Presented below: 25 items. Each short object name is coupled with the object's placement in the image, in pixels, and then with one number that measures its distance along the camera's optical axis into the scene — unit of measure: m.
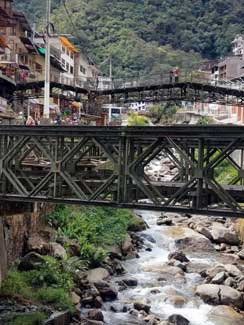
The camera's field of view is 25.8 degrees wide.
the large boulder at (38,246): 25.35
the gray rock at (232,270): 28.11
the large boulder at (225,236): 36.94
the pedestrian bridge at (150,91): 53.47
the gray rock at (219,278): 26.81
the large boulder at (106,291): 24.44
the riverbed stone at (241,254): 32.92
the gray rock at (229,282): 26.30
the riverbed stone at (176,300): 24.48
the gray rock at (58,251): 25.44
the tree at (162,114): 97.94
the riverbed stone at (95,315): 21.50
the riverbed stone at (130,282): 27.06
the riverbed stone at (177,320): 21.78
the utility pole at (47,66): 35.47
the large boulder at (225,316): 22.25
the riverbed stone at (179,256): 32.25
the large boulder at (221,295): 24.08
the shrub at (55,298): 20.75
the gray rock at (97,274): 25.65
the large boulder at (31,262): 23.02
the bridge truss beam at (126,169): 13.48
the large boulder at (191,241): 35.50
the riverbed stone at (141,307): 23.55
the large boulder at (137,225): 39.50
